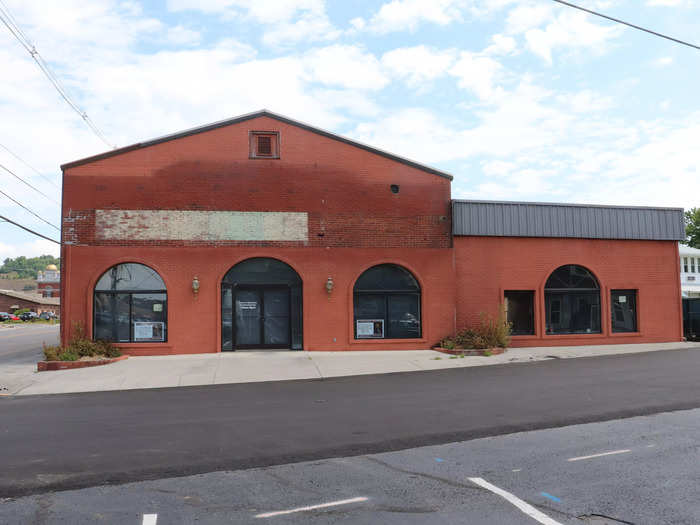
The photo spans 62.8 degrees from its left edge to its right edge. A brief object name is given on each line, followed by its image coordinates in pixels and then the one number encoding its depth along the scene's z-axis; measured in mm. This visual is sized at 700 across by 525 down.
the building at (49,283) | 112188
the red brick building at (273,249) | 18844
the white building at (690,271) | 50375
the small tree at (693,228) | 65938
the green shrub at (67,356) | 16734
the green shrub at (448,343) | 19234
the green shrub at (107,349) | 17672
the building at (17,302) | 79625
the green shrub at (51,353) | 16797
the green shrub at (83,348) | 17297
